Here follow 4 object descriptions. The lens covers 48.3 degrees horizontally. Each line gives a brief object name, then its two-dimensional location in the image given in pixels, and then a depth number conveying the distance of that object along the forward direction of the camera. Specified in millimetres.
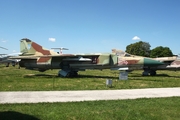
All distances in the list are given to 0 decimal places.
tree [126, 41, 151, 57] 100000
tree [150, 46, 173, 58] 95375
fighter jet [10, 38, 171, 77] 21828
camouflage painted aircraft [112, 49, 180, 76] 22128
